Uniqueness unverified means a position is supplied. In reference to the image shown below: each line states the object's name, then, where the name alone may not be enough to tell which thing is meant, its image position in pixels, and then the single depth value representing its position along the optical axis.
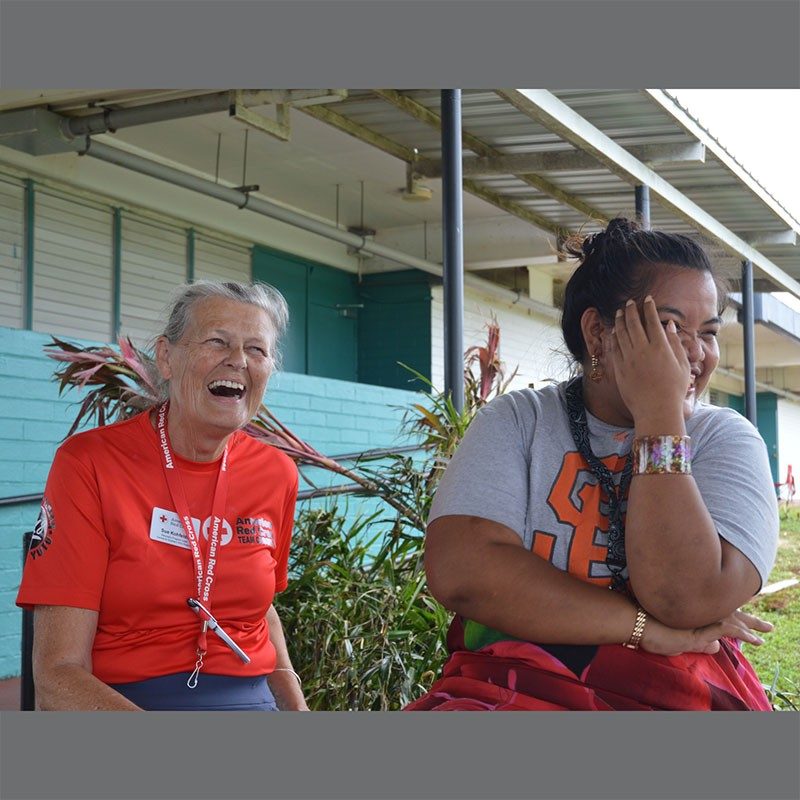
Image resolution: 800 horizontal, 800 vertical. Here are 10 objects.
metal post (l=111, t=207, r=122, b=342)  9.18
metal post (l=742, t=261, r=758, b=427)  9.74
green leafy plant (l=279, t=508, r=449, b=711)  3.37
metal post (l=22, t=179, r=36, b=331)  8.25
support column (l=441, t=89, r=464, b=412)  4.85
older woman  1.82
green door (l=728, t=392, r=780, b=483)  25.09
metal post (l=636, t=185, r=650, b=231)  7.09
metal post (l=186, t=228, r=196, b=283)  10.00
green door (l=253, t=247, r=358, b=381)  11.30
